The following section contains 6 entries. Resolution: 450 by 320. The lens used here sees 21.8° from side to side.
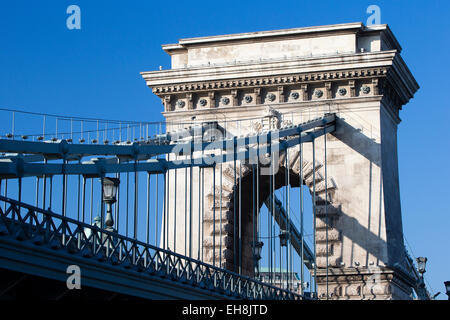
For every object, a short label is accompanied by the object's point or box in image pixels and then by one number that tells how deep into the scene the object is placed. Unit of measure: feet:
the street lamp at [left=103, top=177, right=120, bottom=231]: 95.50
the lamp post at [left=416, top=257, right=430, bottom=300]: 137.69
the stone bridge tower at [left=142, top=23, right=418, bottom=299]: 152.05
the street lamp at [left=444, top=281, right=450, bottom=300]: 117.05
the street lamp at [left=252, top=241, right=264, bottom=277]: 138.84
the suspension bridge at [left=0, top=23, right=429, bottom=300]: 150.41
